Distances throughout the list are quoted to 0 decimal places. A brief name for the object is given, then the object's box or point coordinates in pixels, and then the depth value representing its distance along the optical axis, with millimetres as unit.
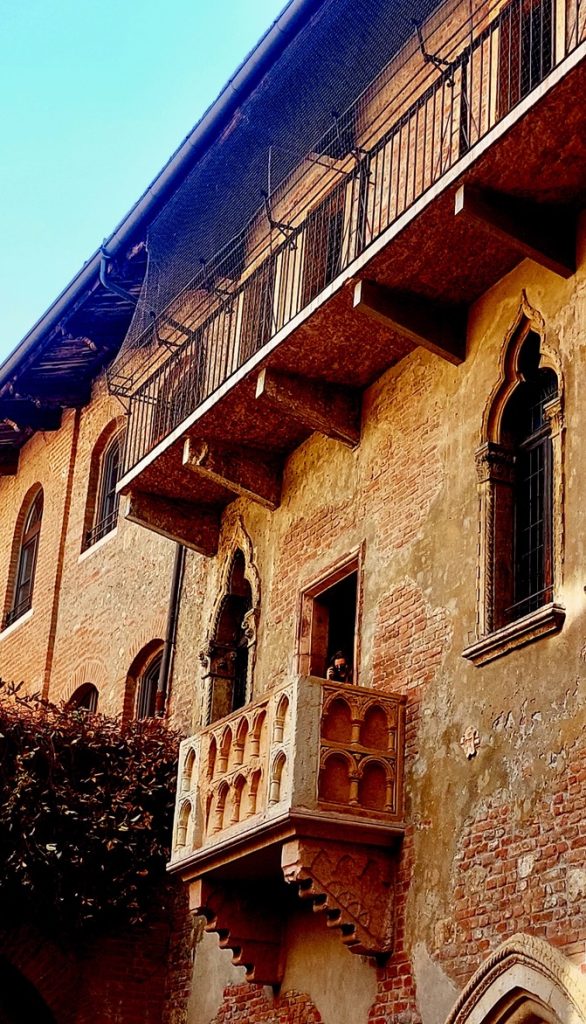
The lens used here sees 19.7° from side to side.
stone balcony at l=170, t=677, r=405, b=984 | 10688
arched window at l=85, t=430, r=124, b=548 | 18734
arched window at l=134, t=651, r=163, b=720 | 16234
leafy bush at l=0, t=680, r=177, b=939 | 13172
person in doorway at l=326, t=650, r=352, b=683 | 12203
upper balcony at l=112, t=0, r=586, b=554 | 10242
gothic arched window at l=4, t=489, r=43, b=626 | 20692
